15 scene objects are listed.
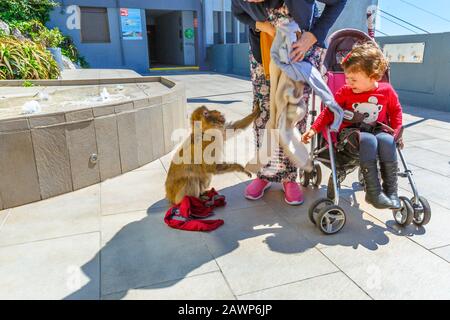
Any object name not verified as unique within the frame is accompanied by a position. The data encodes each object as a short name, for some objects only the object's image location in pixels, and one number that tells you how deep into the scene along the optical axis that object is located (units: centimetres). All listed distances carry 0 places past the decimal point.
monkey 306
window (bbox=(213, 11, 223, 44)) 1995
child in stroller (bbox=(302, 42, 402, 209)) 252
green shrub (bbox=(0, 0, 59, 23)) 1352
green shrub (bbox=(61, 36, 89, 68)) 1542
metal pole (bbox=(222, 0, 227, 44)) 1967
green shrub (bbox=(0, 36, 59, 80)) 730
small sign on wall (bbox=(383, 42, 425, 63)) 789
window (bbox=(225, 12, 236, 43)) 2033
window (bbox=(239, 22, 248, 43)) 2055
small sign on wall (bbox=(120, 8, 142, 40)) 1775
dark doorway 2019
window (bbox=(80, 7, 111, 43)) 1717
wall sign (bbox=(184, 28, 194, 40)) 2022
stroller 261
